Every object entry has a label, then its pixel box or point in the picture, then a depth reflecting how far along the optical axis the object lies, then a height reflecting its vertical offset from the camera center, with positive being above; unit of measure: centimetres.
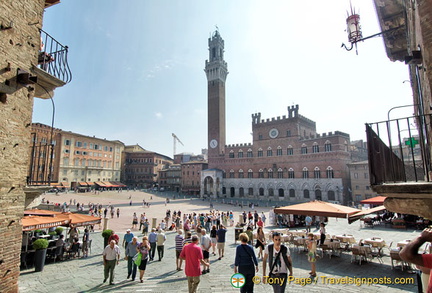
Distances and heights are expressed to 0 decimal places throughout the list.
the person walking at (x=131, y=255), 749 -234
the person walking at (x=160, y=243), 967 -249
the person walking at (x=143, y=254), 739 -224
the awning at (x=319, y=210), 1051 -140
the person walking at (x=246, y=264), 496 -174
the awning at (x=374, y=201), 1644 -155
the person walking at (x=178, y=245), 848 -227
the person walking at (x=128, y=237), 932 -213
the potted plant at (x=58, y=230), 1196 -236
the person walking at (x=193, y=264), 561 -194
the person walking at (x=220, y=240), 976 -242
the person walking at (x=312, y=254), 751 -235
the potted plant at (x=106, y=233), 1073 -227
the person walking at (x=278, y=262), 485 -168
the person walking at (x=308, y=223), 1512 -281
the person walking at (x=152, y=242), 972 -243
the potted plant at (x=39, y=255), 861 -260
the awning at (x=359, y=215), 1046 -162
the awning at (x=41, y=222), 885 -154
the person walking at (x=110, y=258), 713 -224
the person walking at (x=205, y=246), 807 -220
